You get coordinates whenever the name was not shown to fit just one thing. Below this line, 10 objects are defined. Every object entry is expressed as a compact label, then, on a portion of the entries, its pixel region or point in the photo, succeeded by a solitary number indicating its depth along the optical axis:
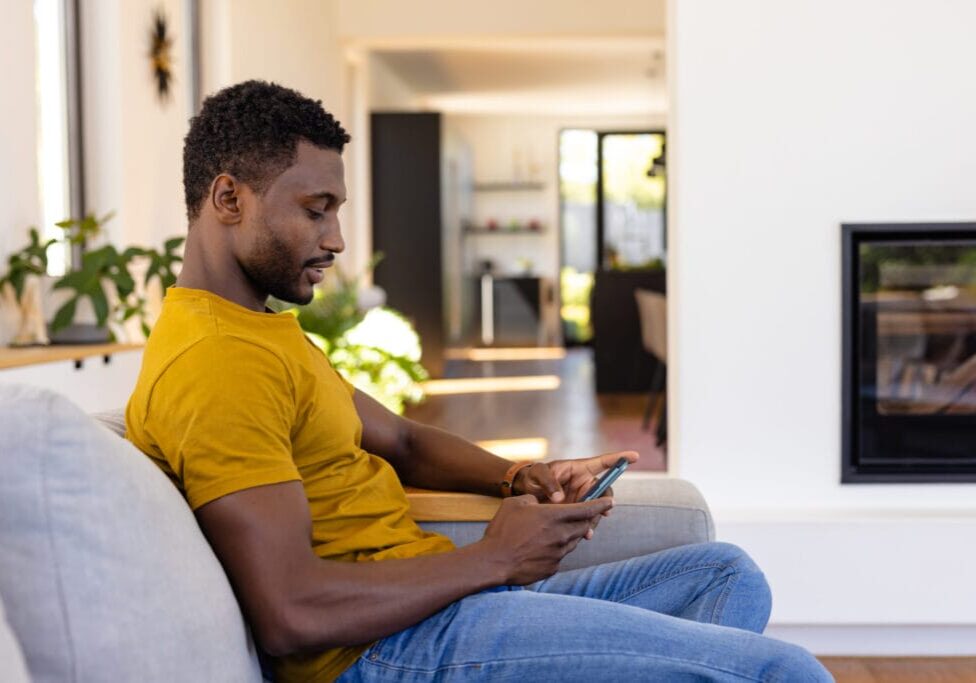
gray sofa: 1.17
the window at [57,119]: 4.78
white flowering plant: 6.29
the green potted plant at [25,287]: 3.88
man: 1.35
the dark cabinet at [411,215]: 10.34
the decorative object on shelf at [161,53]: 5.44
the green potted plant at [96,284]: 4.04
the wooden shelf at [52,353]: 3.32
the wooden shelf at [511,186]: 14.70
